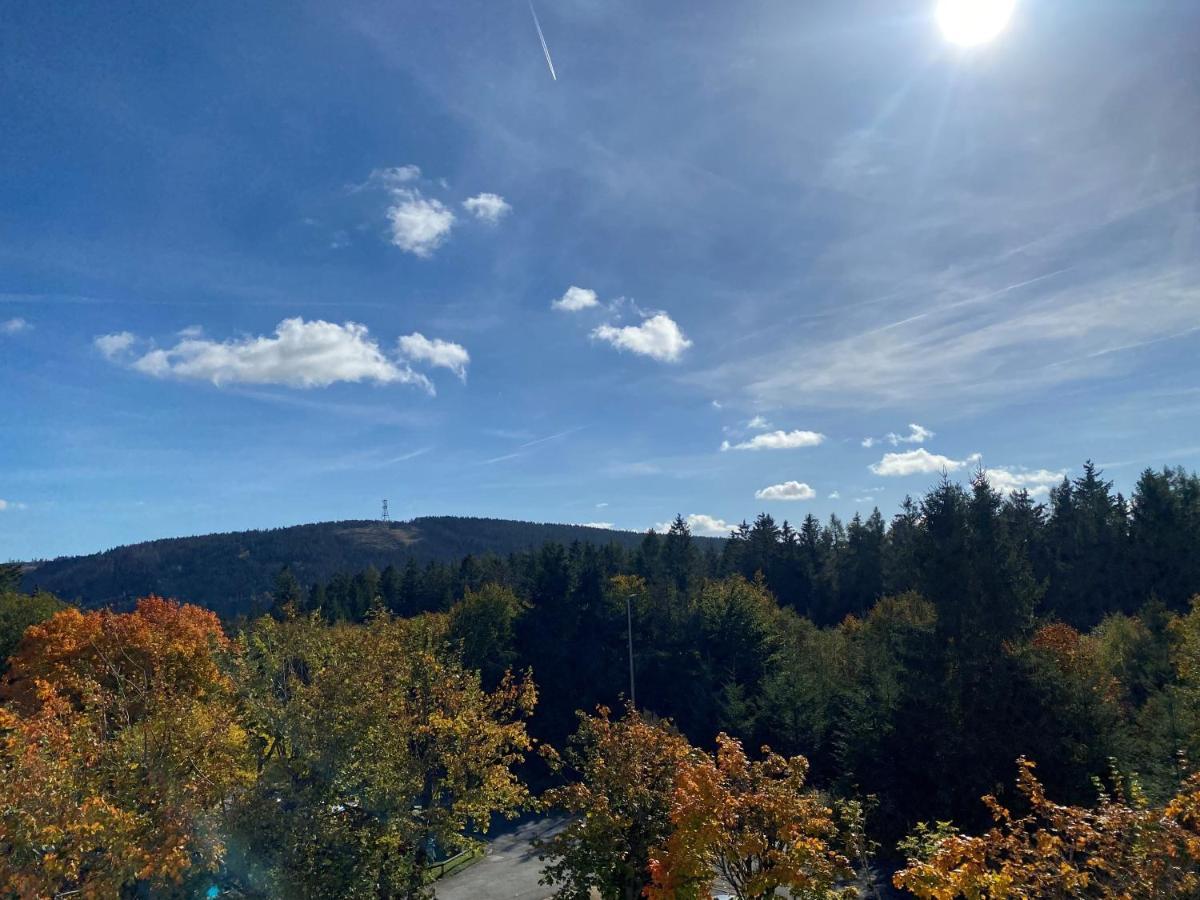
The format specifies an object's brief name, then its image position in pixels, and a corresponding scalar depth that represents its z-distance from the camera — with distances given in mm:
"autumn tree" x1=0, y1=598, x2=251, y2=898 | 9578
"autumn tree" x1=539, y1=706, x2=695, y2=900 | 12930
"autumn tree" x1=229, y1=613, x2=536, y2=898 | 12594
